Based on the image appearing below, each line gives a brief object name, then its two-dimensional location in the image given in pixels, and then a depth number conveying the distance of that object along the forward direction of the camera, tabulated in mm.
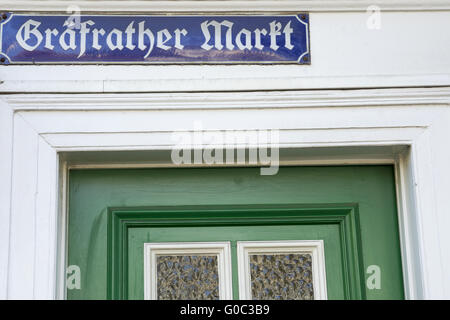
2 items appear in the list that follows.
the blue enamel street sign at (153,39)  2873
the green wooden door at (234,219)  2861
